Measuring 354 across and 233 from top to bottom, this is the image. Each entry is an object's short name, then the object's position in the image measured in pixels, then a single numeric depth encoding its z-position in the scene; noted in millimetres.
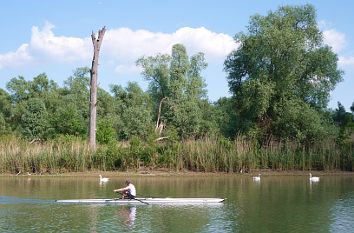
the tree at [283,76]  39750
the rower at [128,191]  23109
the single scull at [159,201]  22483
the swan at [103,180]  31395
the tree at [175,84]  57688
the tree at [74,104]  43094
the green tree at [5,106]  67000
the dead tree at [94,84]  38938
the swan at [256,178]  32463
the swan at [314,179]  32312
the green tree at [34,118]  55669
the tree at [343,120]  42288
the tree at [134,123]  55509
